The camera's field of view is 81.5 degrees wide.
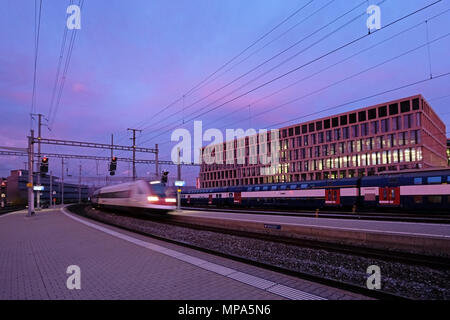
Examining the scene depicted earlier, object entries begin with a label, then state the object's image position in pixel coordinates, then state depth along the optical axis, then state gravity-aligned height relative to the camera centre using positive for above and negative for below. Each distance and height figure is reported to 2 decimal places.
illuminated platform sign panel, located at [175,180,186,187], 21.92 -0.38
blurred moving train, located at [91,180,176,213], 19.25 -1.37
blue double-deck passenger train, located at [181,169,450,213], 19.05 -1.66
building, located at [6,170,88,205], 81.00 -3.43
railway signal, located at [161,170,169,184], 24.15 +0.07
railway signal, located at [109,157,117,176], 24.22 +1.37
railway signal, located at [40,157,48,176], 23.38 +1.45
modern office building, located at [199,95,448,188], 50.38 +6.99
